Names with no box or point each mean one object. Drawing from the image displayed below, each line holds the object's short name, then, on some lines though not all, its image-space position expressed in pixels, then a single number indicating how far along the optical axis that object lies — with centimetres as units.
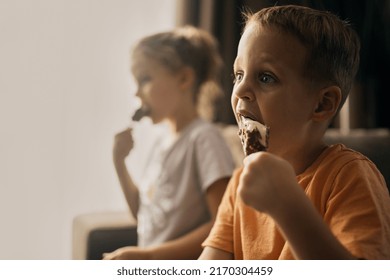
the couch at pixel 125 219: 153
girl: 162
